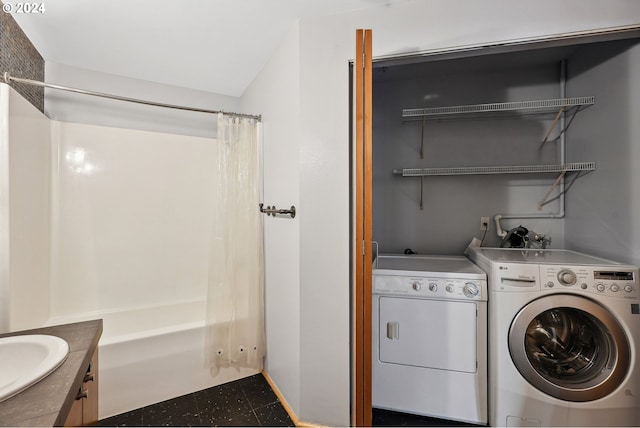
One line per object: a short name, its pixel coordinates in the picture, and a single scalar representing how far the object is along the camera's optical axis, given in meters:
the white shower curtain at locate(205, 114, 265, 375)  2.03
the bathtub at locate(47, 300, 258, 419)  1.68
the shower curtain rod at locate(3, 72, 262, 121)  1.41
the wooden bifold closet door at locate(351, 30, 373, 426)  1.06
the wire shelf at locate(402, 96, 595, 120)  1.82
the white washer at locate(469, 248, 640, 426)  1.35
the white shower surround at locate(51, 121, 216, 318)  2.06
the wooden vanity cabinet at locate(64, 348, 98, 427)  0.87
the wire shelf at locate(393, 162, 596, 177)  1.83
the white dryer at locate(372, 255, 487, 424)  1.56
